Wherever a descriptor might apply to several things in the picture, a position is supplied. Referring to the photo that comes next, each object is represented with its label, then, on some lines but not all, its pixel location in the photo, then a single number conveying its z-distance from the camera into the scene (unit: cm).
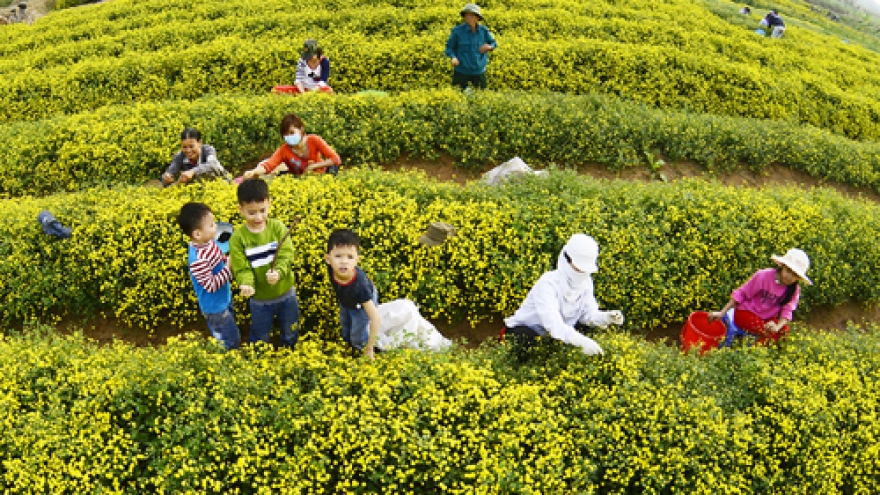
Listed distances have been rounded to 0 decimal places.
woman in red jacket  751
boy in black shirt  494
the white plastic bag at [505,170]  897
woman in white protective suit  504
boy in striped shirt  504
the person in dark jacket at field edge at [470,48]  984
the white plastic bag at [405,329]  591
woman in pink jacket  600
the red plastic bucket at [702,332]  661
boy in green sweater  514
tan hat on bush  705
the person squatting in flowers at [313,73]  1086
